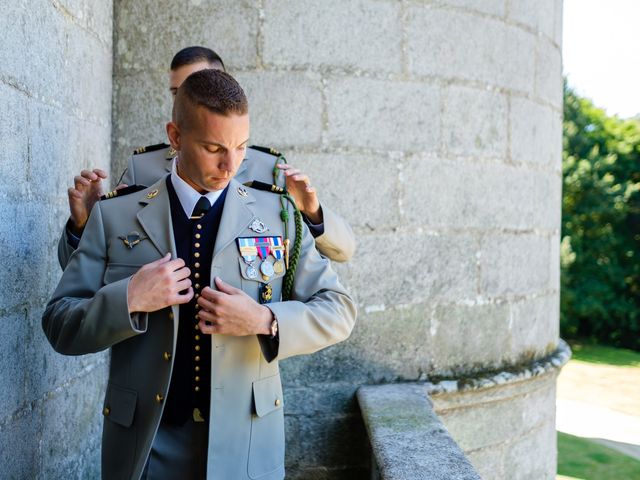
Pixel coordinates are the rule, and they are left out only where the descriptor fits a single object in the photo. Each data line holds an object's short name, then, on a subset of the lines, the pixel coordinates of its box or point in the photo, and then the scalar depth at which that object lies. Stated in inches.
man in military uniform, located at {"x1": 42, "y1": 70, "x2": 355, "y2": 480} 66.3
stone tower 131.1
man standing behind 94.4
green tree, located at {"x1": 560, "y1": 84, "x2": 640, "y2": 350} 752.3
